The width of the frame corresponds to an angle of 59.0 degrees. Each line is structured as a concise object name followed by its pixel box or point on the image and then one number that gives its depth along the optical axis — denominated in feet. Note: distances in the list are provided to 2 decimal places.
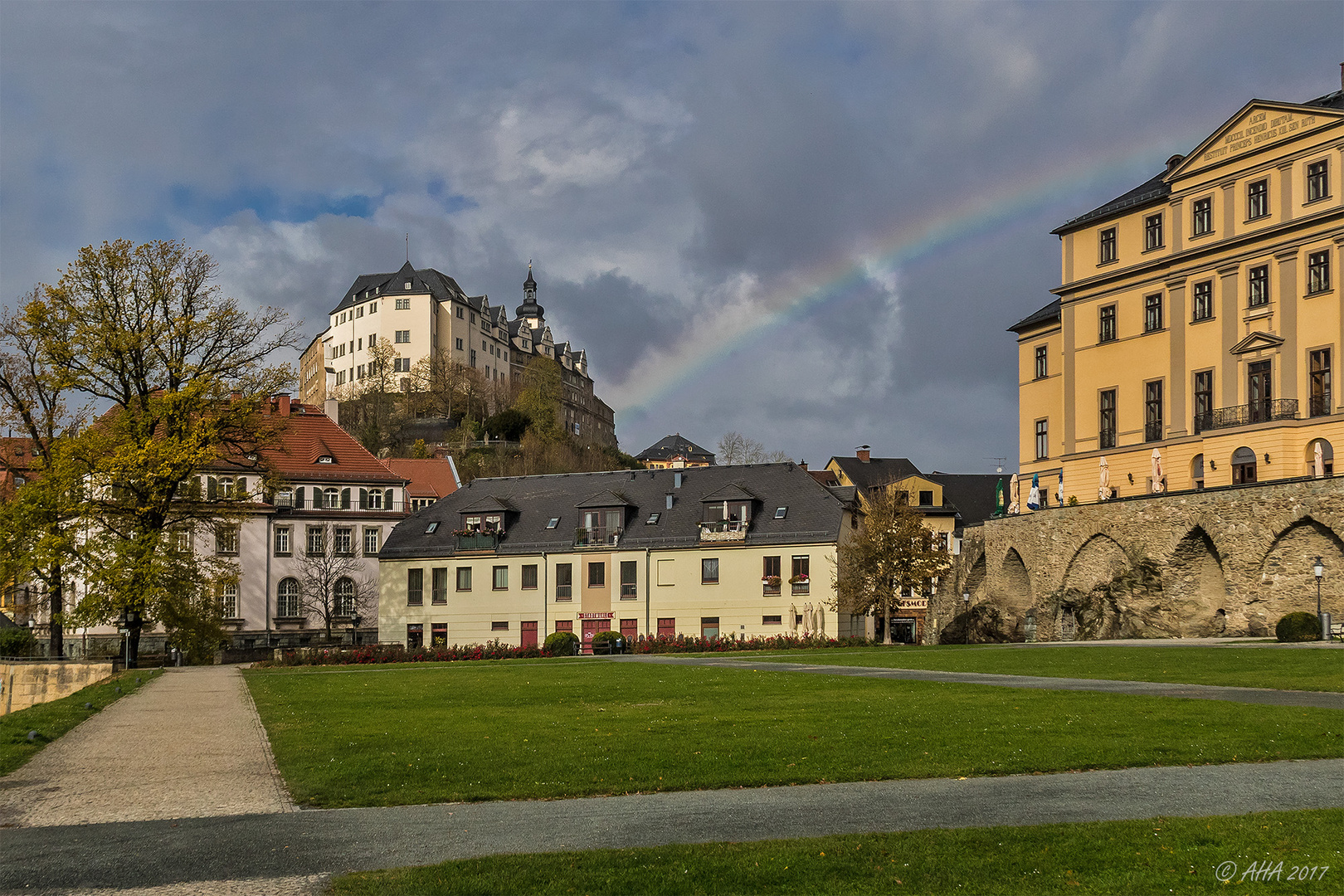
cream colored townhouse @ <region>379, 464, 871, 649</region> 215.92
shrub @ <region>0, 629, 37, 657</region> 171.12
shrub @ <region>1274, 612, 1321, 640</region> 128.77
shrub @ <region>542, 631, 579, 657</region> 188.55
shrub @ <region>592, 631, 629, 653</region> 195.18
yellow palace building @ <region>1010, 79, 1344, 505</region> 160.45
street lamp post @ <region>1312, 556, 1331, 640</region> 127.13
